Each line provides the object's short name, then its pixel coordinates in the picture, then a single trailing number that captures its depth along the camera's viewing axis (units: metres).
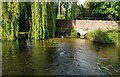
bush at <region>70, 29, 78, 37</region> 8.43
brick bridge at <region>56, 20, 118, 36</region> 8.57
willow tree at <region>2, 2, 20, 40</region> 6.84
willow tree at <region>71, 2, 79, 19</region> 9.47
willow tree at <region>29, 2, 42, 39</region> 7.26
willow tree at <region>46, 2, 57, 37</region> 7.71
